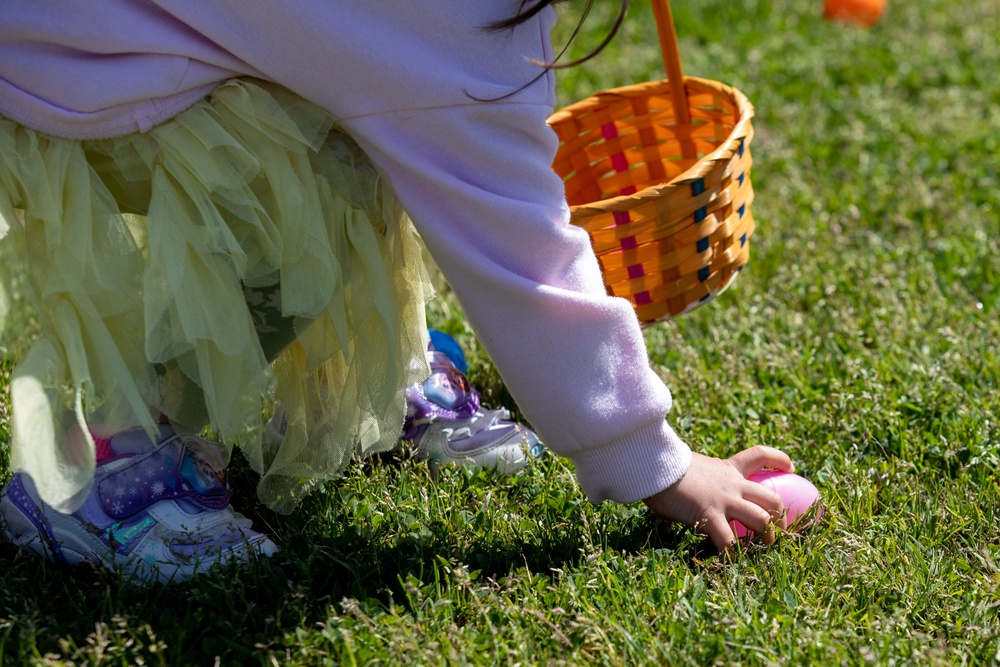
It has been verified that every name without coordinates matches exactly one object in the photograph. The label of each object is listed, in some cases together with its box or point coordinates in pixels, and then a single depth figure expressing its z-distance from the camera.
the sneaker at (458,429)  2.00
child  1.78
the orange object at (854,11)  3.37
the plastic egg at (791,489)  1.91
